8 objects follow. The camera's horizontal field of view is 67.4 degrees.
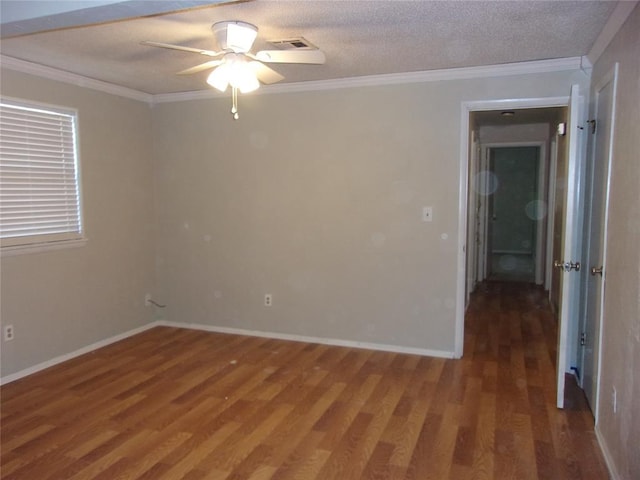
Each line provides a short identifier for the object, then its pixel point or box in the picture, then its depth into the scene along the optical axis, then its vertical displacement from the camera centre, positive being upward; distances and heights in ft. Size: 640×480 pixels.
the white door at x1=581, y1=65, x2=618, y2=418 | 8.93 -0.60
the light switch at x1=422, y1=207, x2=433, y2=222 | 13.14 -0.41
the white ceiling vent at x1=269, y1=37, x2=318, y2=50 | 8.55 +2.96
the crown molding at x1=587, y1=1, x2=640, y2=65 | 7.77 +3.13
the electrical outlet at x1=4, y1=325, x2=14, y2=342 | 11.48 -3.21
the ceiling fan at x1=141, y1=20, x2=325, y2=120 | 8.59 +2.59
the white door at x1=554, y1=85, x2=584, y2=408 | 9.41 -0.80
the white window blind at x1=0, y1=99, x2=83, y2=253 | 11.42 +0.54
